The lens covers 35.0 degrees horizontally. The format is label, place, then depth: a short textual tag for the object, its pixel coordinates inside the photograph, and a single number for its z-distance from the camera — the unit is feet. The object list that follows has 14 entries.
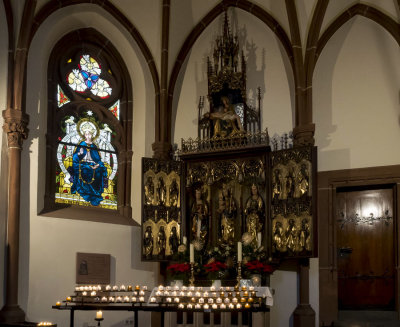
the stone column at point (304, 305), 36.86
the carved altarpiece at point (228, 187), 37.29
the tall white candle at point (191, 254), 35.29
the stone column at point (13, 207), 33.37
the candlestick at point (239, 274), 33.77
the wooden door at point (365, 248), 37.86
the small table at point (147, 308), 24.48
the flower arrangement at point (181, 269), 35.79
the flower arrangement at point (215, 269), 34.47
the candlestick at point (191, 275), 35.42
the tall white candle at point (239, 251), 33.73
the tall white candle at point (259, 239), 37.65
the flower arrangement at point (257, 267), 34.98
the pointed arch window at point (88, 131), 38.96
